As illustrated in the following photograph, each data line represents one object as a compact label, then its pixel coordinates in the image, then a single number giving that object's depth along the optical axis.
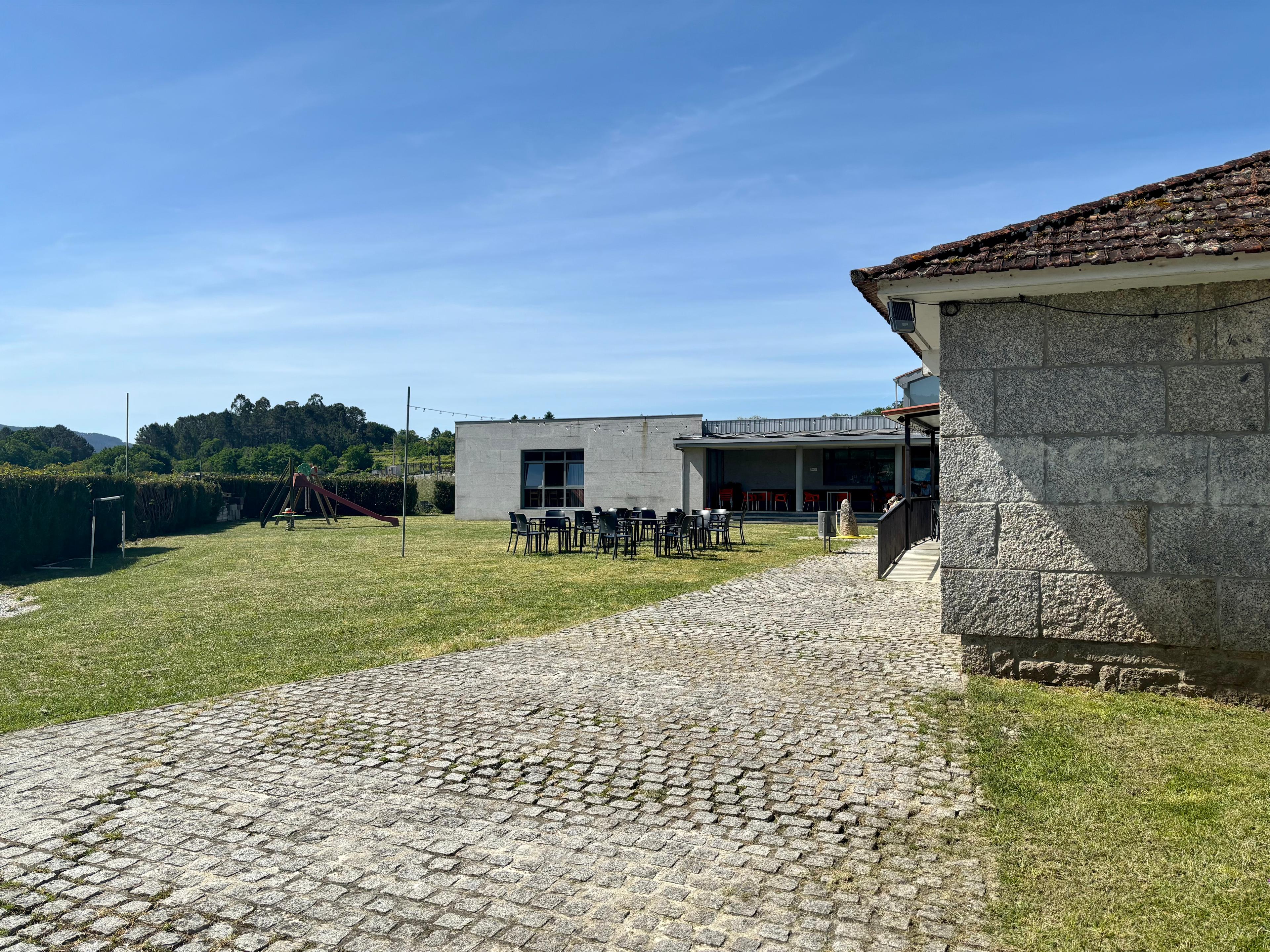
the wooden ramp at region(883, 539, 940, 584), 12.22
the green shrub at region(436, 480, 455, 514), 40.72
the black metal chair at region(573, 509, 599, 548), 17.58
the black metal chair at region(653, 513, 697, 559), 16.97
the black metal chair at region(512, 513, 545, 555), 18.03
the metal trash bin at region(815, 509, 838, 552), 18.20
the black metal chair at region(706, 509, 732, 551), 18.23
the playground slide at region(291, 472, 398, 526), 31.66
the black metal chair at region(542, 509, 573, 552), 17.94
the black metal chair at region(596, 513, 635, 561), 16.75
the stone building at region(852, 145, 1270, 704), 5.43
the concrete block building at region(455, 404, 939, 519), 29.84
